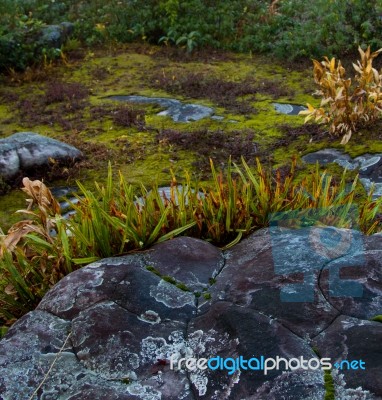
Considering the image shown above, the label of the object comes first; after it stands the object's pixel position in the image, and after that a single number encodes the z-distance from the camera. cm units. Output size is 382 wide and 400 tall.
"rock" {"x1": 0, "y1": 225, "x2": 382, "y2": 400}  249
